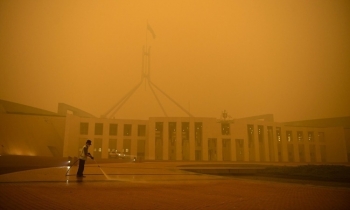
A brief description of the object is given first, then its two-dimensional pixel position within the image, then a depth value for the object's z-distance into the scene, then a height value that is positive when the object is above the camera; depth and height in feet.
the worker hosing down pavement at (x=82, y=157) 33.91 -0.17
